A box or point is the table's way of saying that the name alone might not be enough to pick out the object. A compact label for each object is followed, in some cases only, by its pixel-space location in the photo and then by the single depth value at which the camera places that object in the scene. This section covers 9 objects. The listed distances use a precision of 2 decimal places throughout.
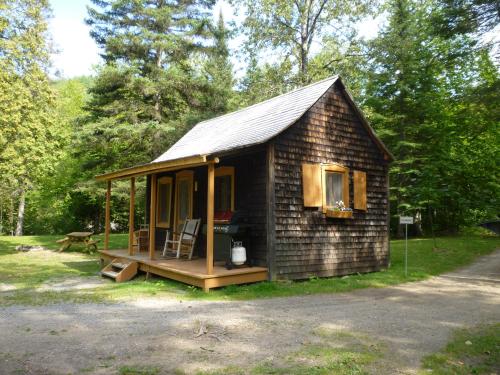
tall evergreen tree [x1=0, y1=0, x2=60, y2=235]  13.45
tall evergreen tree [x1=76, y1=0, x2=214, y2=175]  17.44
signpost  9.69
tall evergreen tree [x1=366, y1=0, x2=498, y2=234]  19.33
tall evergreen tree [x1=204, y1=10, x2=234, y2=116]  19.34
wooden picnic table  15.07
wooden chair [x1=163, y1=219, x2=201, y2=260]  10.17
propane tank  8.43
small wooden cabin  8.59
